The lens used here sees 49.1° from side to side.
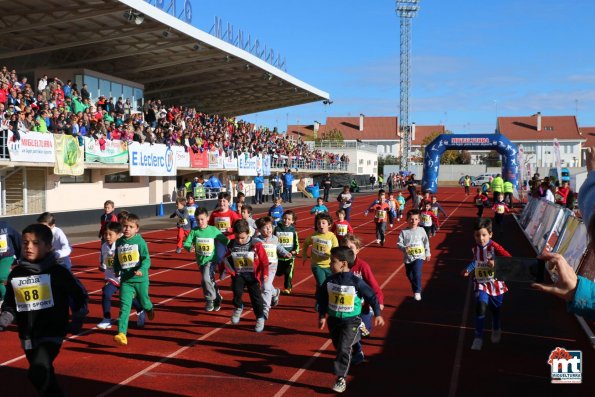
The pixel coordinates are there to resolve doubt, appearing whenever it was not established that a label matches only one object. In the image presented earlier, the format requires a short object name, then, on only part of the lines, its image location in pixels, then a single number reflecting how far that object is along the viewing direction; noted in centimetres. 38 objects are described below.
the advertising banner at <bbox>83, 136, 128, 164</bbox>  2496
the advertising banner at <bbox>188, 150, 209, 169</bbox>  3413
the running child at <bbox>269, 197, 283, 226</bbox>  1620
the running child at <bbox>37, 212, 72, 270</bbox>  960
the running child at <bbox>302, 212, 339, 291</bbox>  1023
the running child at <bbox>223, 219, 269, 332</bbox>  905
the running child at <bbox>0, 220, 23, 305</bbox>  904
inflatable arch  4312
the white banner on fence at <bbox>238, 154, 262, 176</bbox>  4103
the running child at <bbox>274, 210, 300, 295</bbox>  1216
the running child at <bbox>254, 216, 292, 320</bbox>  1022
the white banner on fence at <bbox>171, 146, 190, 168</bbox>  3238
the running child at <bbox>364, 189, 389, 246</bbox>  1984
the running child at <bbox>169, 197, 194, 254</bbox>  1814
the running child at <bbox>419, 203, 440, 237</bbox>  1761
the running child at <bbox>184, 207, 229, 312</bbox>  1047
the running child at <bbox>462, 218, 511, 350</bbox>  816
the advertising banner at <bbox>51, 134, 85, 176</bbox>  2289
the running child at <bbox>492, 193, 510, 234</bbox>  2219
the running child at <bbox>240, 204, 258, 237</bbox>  1238
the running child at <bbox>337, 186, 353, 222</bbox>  2200
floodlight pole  7912
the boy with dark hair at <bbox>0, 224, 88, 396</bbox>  529
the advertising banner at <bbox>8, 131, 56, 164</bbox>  2075
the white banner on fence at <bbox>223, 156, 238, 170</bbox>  3866
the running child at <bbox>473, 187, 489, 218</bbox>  2744
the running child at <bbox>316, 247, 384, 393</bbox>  652
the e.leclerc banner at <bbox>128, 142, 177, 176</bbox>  2833
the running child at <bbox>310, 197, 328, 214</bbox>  1617
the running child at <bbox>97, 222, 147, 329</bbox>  938
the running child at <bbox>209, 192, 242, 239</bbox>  1284
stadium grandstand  2327
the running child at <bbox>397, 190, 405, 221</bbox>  2594
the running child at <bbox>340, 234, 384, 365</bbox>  744
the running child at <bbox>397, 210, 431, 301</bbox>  1090
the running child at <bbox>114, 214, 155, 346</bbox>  856
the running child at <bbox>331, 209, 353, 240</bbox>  1315
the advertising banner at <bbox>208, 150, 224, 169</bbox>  3652
